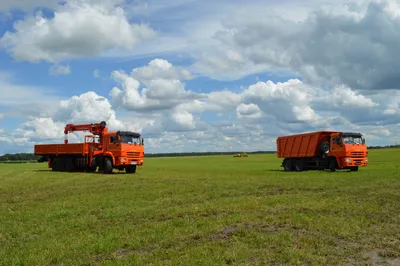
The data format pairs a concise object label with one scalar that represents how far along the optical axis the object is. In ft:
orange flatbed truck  116.57
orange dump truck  115.55
